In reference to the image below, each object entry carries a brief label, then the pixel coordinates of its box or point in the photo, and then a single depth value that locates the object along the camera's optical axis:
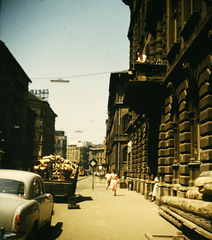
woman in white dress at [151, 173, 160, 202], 18.20
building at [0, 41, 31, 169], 48.19
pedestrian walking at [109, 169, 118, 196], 23.21
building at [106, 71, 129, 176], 51.59
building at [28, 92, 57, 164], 86.69
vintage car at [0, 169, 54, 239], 6.05
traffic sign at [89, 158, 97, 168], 28.04
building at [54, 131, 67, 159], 147.65
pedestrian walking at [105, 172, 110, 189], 30.62
